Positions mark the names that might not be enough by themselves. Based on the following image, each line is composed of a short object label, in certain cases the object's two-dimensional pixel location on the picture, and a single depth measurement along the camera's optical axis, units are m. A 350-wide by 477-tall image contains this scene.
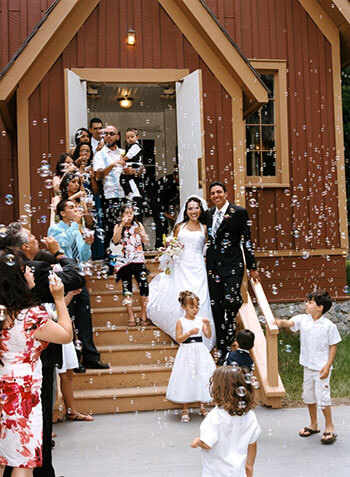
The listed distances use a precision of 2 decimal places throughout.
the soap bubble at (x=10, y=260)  3.43
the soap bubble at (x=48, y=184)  8.34
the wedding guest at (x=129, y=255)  7.44
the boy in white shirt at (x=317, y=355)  5.42
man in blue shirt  6.09
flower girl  6.20
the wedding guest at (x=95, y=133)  9.08
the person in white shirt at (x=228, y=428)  3.35
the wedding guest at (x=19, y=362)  3.42
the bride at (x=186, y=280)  7.43
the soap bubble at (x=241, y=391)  3.43
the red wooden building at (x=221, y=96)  8.68
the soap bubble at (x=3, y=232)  3.90
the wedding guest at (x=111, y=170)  8.38
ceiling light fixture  11.94
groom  7.01
